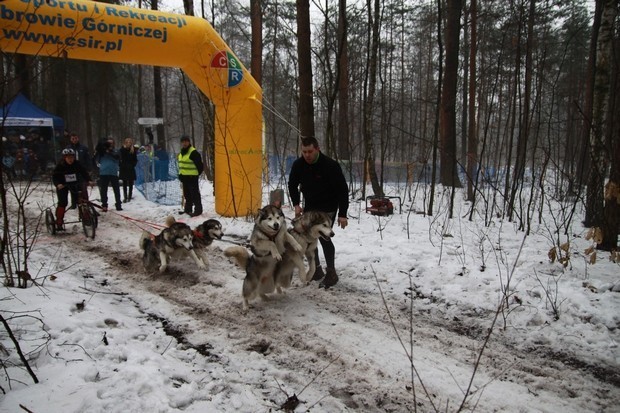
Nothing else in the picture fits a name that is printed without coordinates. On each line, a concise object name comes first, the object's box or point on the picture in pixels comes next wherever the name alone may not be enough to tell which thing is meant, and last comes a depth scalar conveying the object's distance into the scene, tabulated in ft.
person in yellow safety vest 29.45
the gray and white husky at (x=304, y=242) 14.15
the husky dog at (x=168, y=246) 17.81
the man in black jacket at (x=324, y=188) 15.75
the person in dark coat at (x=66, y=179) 24.72
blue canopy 48.60
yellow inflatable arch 20.95
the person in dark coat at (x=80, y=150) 35.83
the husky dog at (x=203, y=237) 18.42
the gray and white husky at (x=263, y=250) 13.62
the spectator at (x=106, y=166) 32.12
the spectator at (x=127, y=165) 37.22
